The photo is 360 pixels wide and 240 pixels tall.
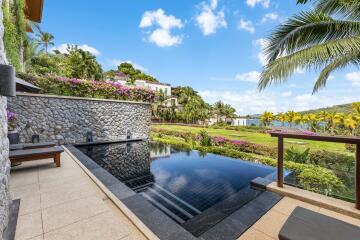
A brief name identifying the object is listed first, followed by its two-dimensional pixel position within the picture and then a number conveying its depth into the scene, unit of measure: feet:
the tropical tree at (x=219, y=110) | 145.18
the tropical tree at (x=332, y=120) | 83.95
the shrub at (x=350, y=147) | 9.46
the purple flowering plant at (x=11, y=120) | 22.63
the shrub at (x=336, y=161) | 10.64
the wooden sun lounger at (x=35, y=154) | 14.68
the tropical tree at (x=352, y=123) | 66.18
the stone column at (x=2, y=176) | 6.55
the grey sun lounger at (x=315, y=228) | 5.94
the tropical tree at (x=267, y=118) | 139.03
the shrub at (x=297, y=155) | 18.17
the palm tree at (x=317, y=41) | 13.00
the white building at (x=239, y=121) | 142.21
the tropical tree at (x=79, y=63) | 69.56
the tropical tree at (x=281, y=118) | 136.80
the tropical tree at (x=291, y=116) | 127.71
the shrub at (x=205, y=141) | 32.63
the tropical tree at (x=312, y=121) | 98.30
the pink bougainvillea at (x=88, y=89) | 30.68
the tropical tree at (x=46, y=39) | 85.41
